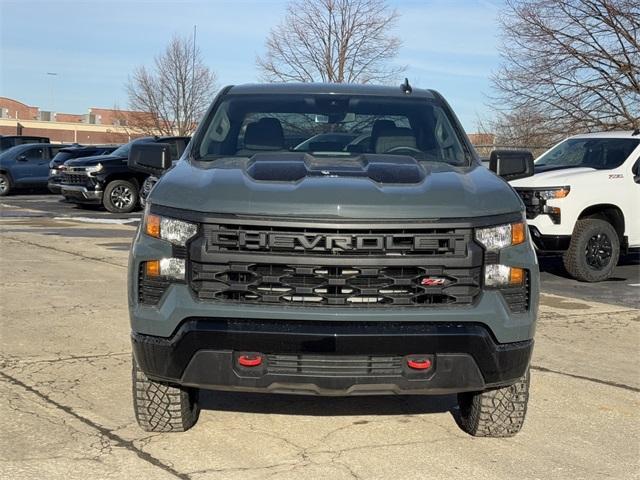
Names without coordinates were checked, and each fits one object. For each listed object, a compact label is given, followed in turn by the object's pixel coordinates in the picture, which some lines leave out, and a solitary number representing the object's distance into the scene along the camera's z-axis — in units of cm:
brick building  8132
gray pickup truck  385
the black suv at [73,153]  2322
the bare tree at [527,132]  2052
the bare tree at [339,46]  2861
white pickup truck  1017
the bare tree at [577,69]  1881
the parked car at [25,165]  2661
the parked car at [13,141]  3033
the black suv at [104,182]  2036
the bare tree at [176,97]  4053
